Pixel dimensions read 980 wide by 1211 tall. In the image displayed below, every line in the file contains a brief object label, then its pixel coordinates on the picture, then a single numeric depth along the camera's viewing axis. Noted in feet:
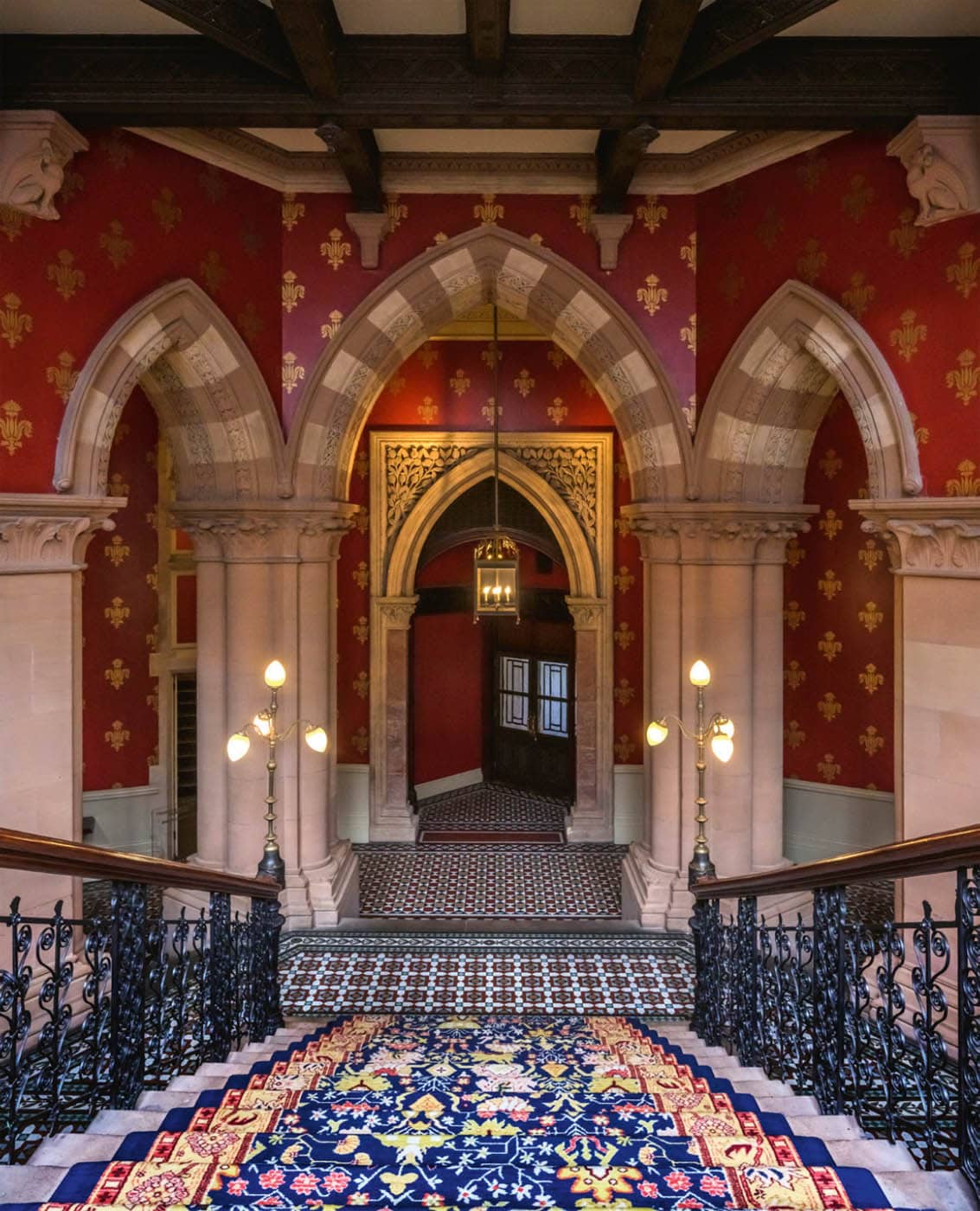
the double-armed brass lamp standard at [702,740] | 18.65
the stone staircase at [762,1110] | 7.18
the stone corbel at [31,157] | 15.05
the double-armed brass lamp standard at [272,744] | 18.42
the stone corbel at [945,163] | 15.23
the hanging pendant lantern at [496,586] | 24.89
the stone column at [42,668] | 15.78
